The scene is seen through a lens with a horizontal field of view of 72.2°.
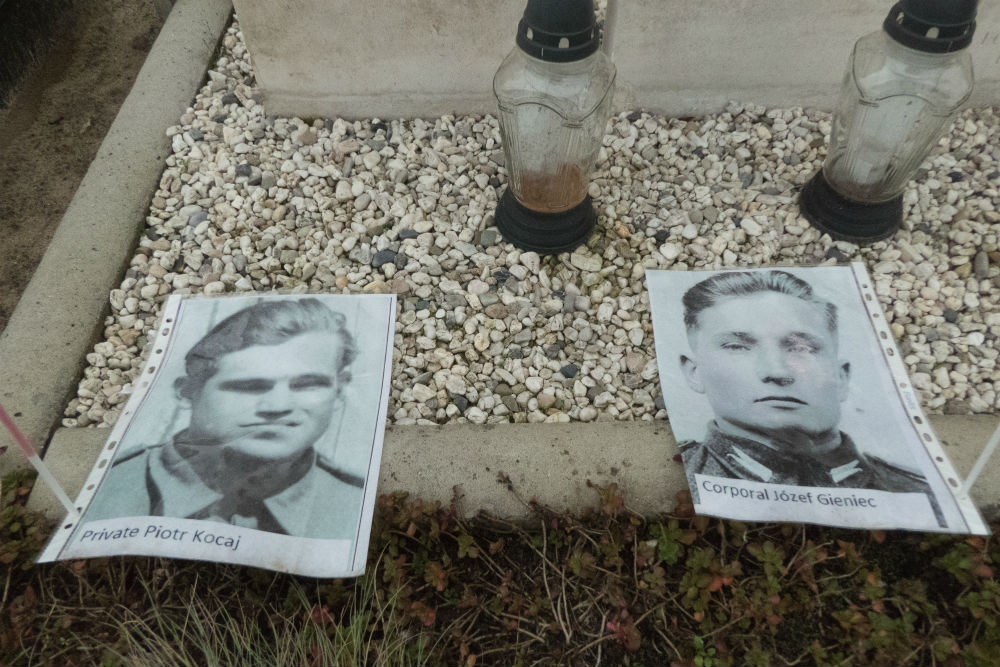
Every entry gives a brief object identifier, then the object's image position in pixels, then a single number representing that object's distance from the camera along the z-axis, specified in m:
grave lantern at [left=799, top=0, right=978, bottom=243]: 1.10
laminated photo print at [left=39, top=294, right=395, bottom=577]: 1.02
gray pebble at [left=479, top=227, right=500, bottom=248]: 1.40
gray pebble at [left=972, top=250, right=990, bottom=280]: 1.35
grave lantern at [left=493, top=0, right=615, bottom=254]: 1.04
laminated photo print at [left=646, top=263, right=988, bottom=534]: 1.04
